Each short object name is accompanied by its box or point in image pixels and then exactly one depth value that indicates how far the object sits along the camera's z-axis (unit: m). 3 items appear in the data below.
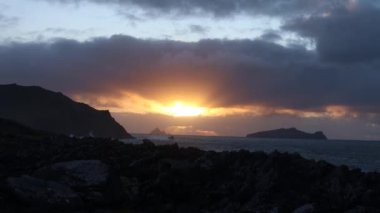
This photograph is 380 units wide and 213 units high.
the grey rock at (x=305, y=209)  23.00
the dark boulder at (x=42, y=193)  24.08
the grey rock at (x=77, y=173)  26.50
